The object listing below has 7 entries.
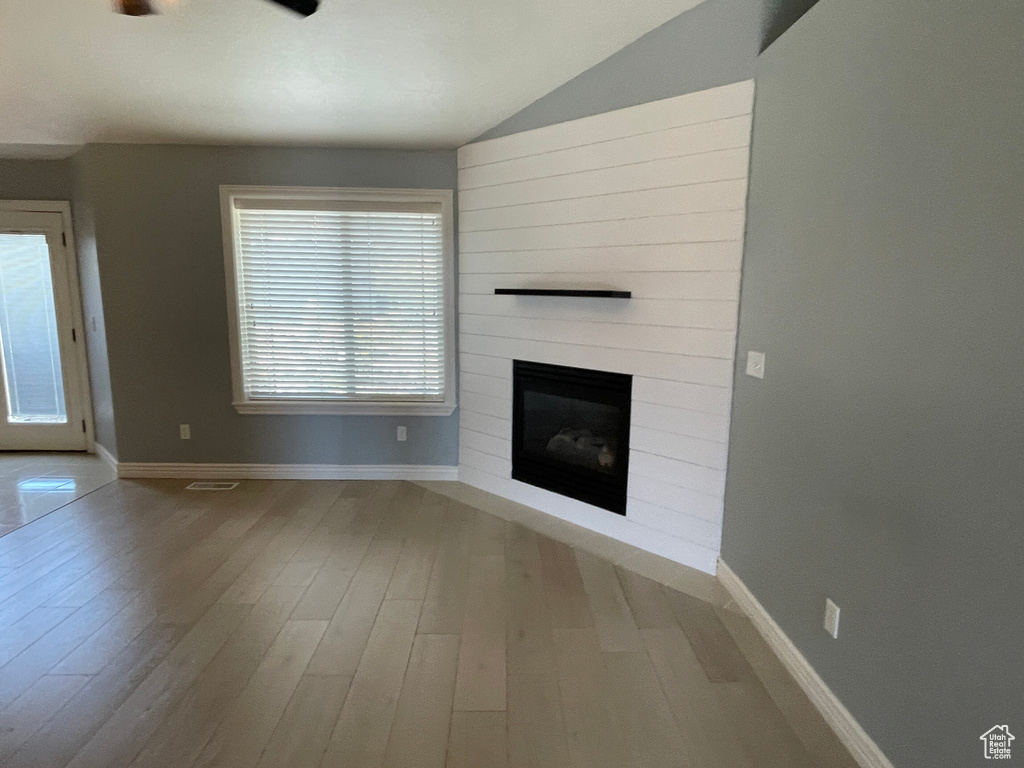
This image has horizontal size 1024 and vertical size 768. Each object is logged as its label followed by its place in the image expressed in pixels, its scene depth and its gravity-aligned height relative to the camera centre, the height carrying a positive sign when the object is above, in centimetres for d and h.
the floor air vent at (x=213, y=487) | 409 -144
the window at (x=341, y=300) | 401 -3
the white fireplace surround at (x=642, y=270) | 266 +17
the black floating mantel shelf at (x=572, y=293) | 301 +4
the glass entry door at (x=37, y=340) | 456 -41
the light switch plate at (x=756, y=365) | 240 -28
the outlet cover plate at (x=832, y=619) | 186 -108
